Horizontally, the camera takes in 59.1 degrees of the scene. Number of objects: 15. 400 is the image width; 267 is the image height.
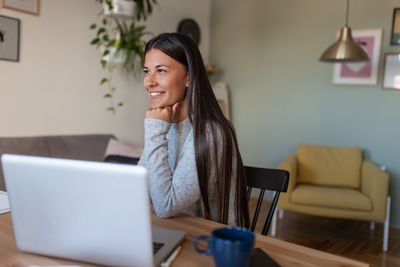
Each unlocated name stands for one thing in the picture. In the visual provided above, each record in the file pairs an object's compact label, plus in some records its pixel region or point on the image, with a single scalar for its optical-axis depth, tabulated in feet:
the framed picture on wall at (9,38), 7.96
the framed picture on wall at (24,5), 8.01
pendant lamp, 8.96
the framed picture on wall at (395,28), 10.30
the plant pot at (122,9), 8.84
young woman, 3.48
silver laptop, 1.96
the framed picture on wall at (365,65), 10.60
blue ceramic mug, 1.78
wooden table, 2.42
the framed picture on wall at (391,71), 10.31
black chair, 3.83
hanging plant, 9.43
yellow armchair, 8.96
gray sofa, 8.01
